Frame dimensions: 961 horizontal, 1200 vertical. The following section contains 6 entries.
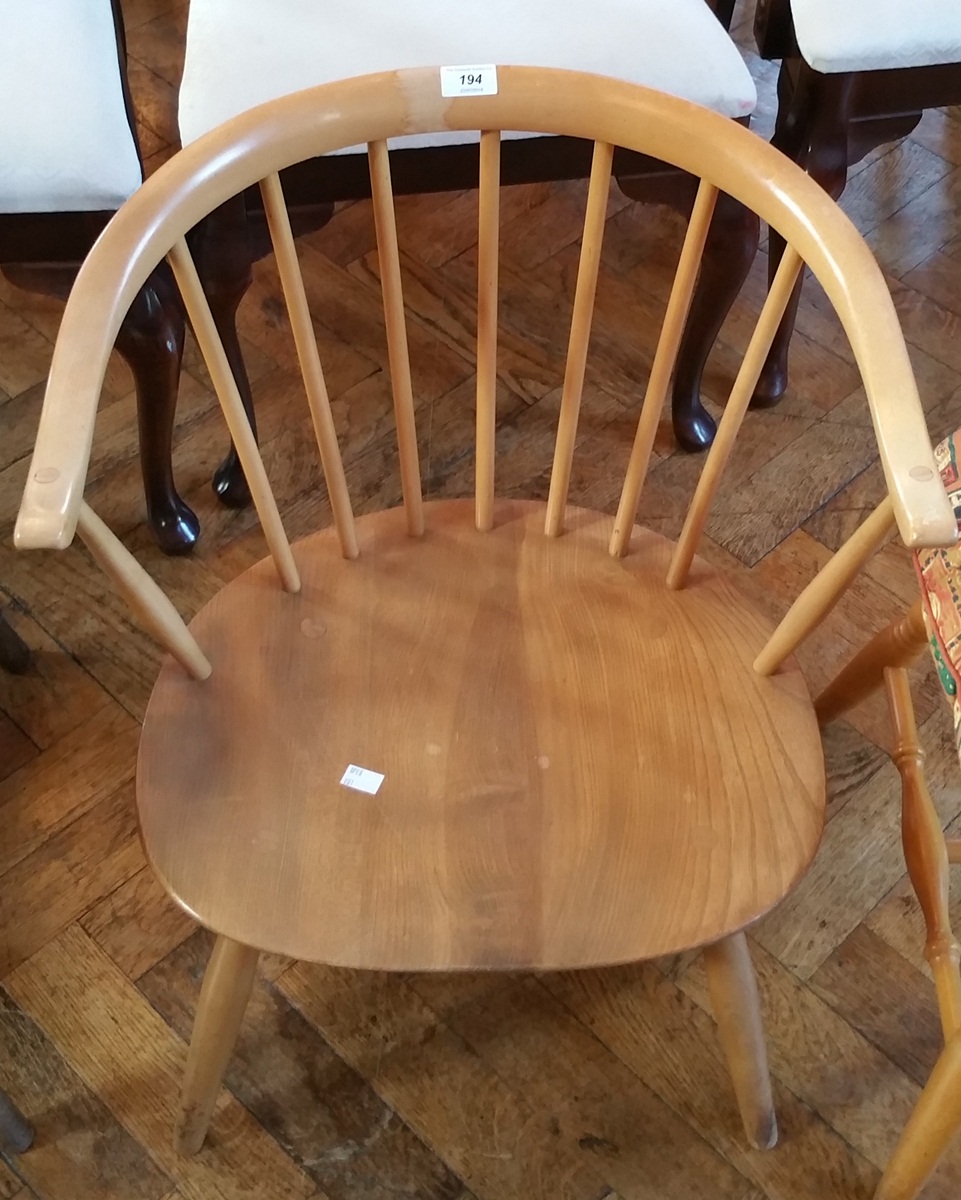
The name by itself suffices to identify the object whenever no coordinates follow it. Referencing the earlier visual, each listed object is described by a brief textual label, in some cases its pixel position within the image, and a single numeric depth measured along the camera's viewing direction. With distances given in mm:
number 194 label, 683
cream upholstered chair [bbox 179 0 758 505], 942
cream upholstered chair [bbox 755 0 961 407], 1014
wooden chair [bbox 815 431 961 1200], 760
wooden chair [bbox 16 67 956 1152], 662
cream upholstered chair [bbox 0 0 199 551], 926
